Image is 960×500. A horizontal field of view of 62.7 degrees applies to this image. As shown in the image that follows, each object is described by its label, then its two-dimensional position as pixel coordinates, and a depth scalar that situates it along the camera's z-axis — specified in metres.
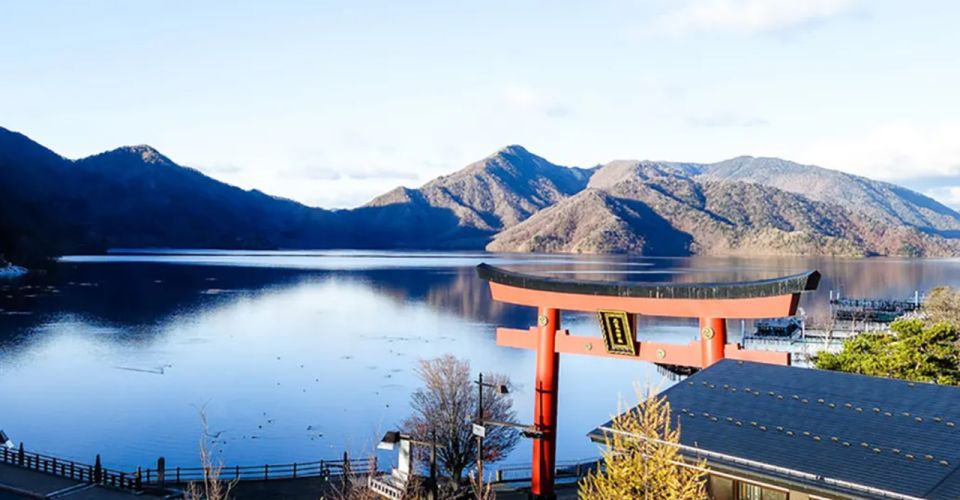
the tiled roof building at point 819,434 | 13.12
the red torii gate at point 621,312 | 20.56
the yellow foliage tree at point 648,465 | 14.21
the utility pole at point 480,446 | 18.62
